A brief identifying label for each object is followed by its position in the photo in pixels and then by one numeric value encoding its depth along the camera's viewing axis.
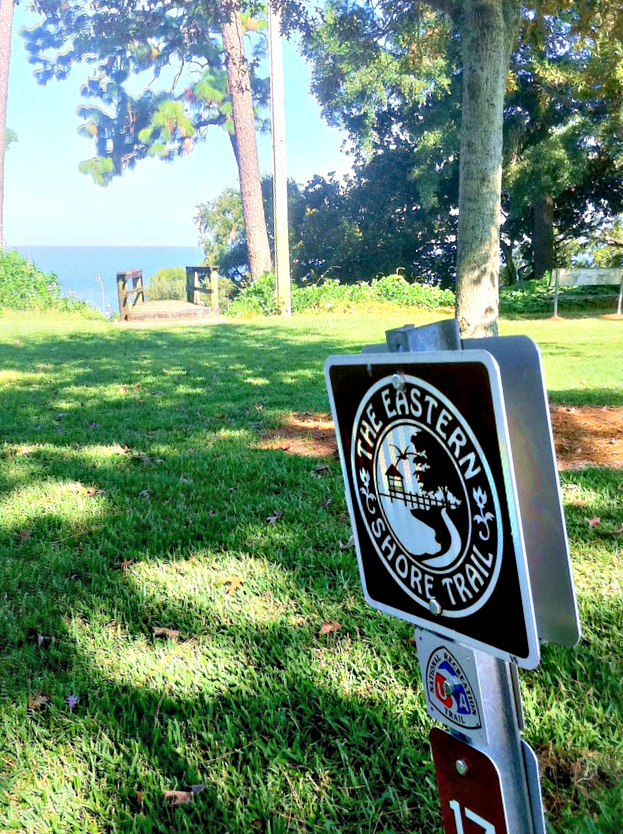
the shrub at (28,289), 15.30
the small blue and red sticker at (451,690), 0.79
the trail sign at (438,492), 0.69
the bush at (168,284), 30.23
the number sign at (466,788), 0.77
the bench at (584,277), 13.23
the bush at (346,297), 14.97
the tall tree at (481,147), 4.26
